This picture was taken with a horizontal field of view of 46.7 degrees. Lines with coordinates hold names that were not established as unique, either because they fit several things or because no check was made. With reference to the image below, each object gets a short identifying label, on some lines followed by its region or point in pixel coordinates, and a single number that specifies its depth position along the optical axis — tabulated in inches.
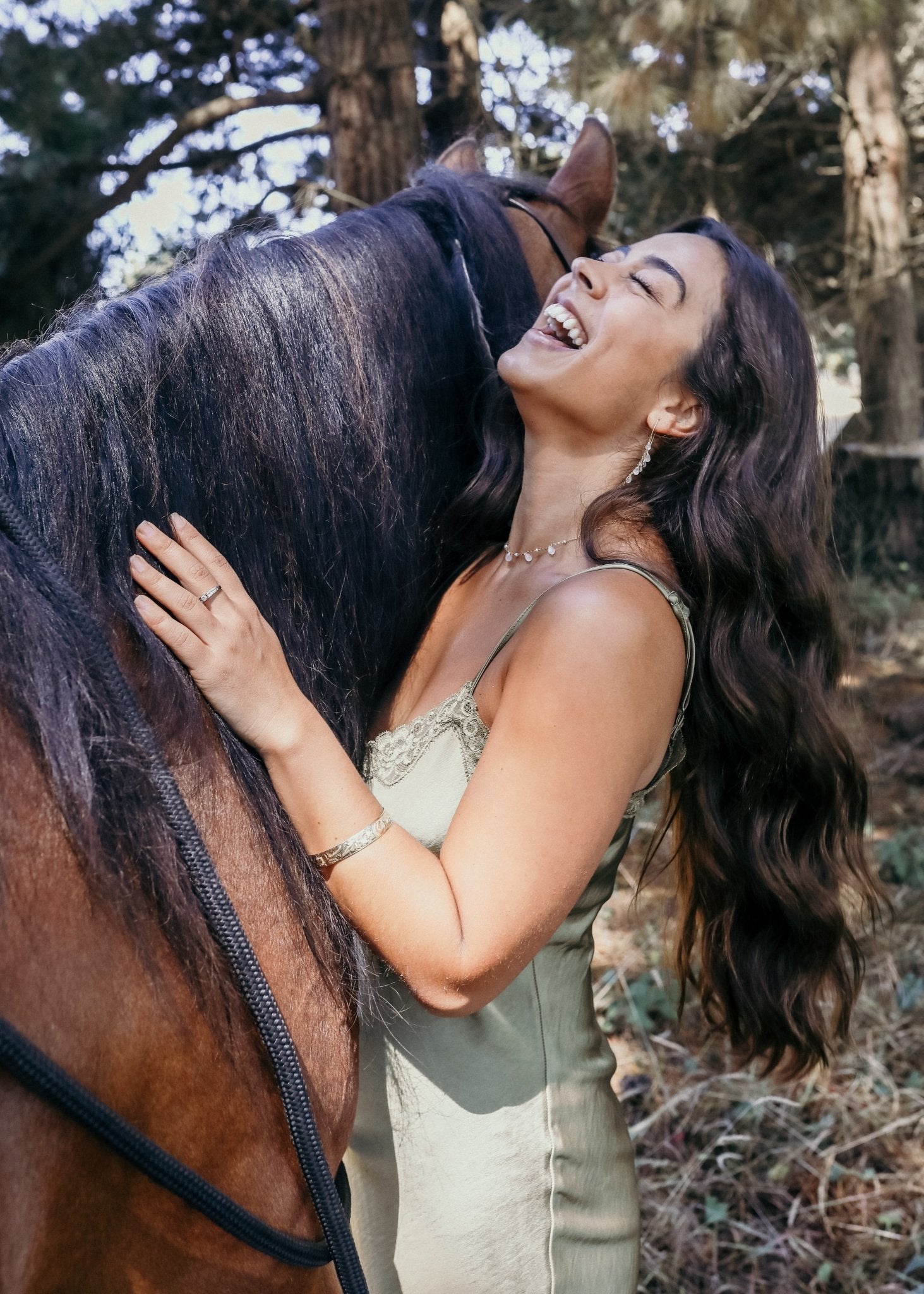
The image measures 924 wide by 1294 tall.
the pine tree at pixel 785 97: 140.9
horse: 30.1
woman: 39.3
